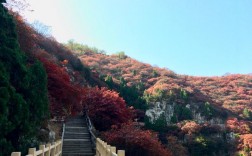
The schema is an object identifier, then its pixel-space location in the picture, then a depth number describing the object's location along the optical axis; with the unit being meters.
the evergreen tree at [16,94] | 5.88
